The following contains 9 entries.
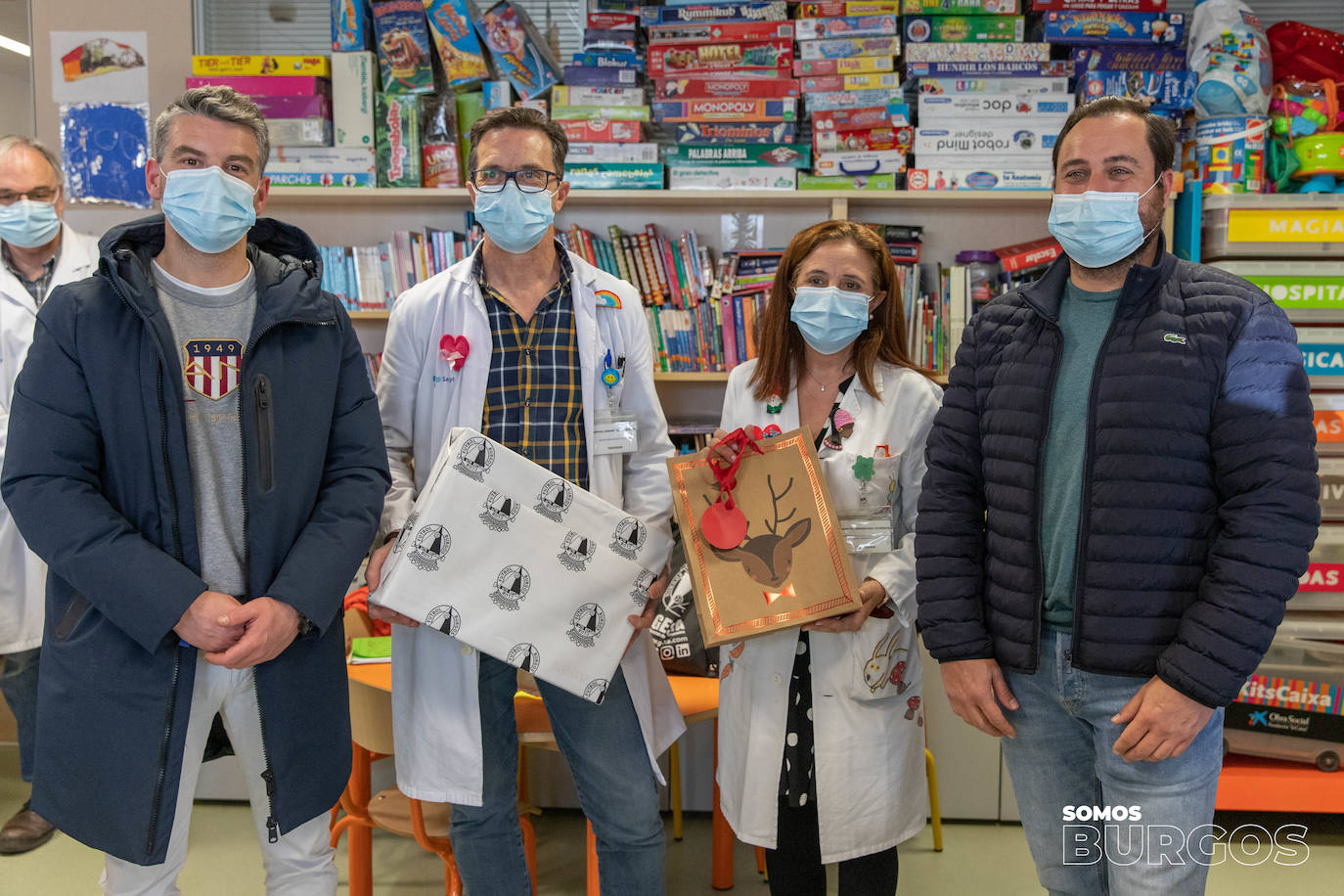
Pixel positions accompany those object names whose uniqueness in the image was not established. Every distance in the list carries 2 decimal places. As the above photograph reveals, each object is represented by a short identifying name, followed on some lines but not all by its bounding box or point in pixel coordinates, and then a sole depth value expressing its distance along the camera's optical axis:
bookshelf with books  3.62
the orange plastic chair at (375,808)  2.49
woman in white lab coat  2.03
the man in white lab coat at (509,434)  2.10
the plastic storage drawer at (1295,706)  3.12
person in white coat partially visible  2.97
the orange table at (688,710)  2.61
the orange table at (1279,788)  3.12
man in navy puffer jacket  1.53
